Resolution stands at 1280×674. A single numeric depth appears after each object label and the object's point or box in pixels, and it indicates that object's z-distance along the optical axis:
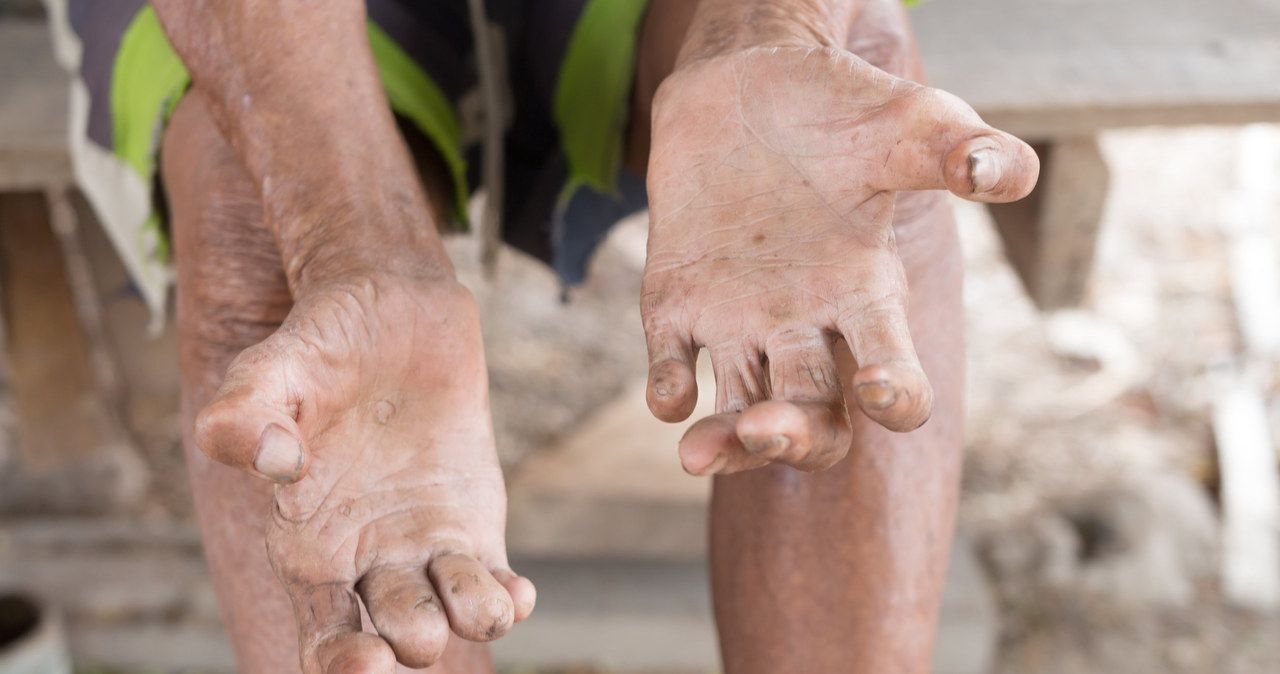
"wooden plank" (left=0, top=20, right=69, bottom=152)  1.16
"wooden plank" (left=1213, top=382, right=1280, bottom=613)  1.60
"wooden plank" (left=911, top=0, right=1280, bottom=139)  1.18
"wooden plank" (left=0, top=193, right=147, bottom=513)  1.47
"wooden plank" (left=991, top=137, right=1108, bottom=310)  1.22
